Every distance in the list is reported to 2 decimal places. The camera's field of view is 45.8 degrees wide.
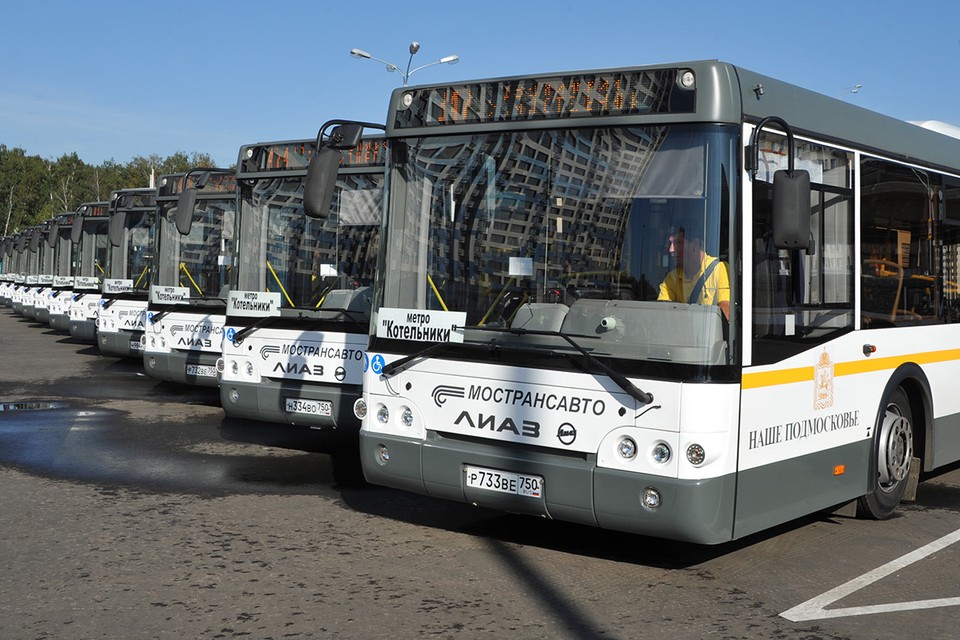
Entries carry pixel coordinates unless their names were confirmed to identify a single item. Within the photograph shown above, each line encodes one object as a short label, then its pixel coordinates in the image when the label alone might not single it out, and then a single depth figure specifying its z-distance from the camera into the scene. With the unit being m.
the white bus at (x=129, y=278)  16.83
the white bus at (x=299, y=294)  9.97
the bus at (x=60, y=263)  24.73
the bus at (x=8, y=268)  40.12
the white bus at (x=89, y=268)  21.95
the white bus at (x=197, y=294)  13.08
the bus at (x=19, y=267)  33.41
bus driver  5.83
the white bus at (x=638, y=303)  5.84
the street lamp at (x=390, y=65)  31.30
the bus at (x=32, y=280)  31.06
